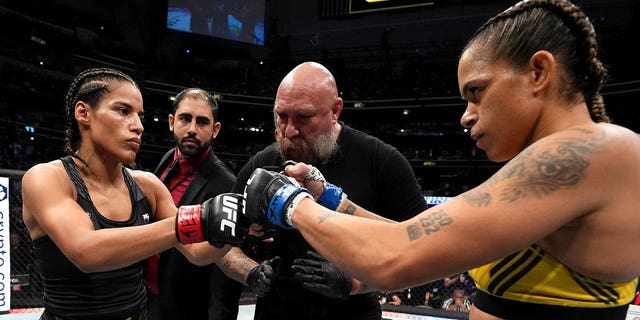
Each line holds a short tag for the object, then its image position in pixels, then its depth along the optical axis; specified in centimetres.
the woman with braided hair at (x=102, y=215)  159
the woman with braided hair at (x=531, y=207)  96
